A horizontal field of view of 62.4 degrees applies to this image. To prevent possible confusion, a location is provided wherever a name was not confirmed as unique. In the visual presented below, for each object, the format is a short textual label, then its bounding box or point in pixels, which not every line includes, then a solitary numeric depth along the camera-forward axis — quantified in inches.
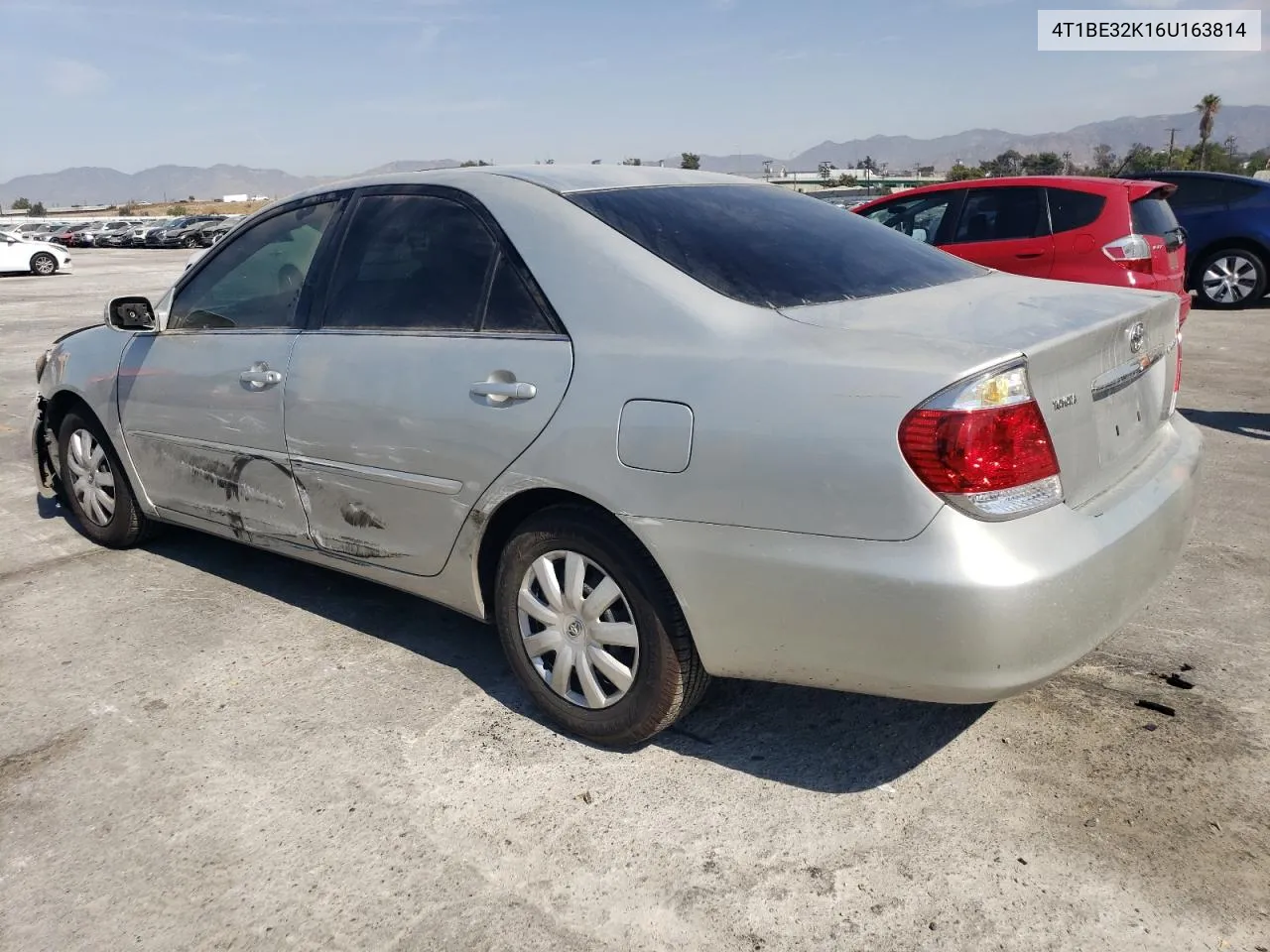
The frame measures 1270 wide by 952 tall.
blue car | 476.7
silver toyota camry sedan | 95.4
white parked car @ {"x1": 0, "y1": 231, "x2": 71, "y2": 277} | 1107.9
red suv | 316.2
